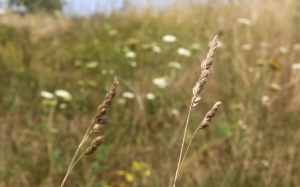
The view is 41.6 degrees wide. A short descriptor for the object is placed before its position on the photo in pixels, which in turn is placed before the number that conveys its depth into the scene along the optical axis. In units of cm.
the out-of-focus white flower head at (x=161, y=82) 196
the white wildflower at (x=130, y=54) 208
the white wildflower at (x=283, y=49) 224
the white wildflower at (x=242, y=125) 142
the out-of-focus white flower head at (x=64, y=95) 171
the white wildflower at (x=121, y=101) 195
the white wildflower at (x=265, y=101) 160
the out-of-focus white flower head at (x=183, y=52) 198
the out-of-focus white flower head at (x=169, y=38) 219
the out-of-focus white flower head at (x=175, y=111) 181
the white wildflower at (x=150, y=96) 190
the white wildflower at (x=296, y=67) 191
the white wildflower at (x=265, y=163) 142
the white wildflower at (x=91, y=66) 211
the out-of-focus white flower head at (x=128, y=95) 195
